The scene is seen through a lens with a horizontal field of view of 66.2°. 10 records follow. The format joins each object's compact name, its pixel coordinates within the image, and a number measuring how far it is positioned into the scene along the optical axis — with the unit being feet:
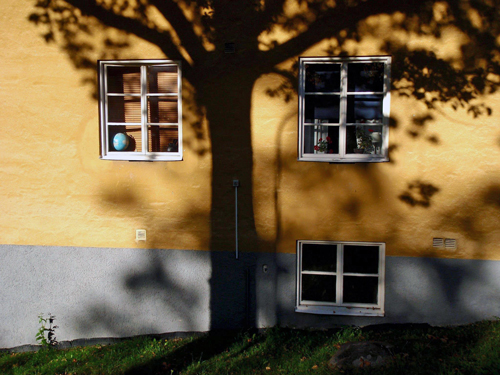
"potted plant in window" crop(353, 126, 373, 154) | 19.65
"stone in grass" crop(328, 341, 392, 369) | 15.10
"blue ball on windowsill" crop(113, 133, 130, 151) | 20.74
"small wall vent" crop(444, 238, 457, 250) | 18.81
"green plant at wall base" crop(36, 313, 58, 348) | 20.86
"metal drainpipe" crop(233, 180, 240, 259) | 19.75
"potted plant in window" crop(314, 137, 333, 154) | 19.88
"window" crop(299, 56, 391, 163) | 19.29
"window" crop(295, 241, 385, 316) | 19.63
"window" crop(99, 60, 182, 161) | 20.38
